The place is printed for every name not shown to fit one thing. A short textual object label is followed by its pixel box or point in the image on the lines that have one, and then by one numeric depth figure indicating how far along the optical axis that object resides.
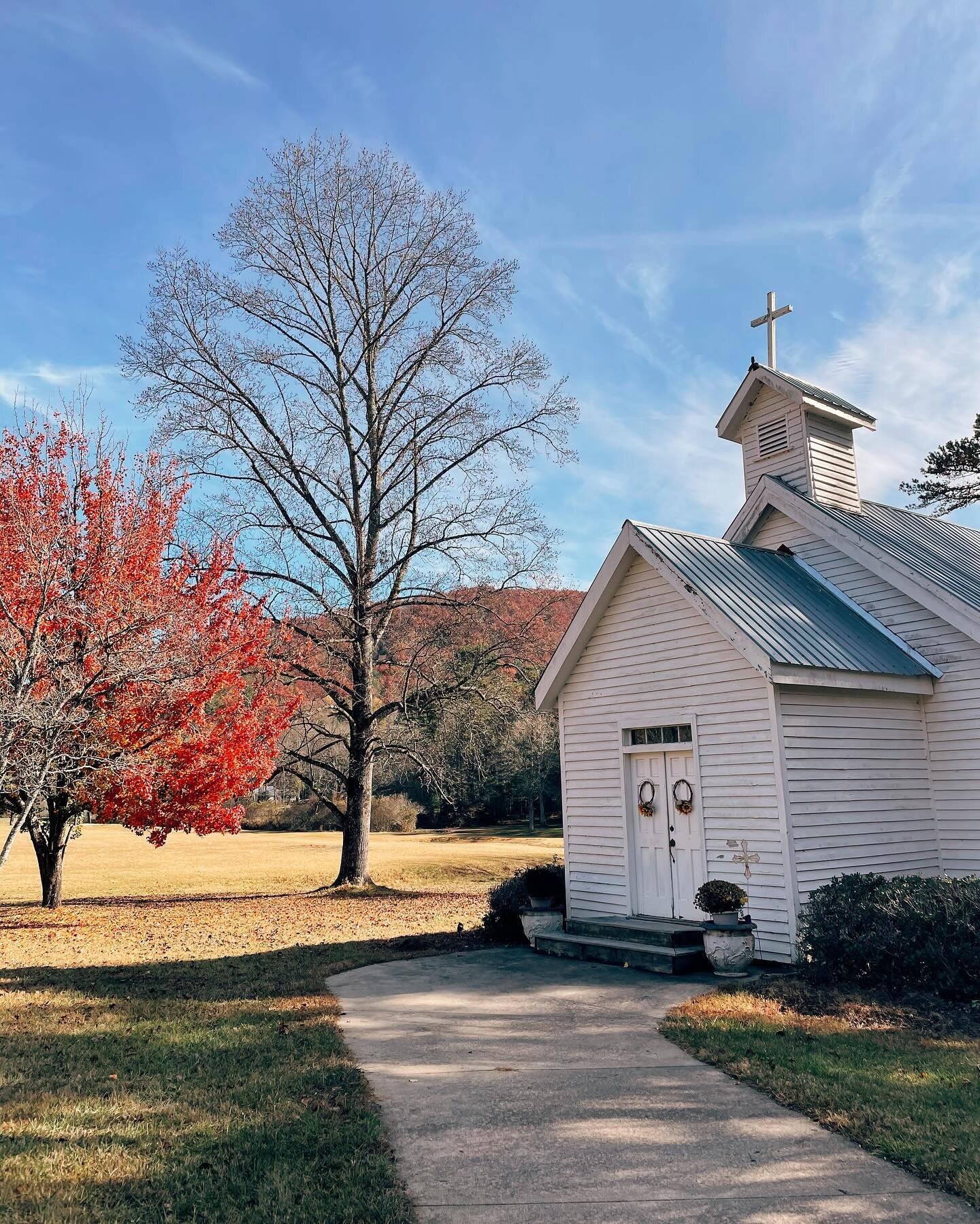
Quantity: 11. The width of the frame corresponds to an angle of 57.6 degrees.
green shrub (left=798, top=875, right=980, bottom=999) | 8.95
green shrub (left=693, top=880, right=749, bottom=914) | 10.40
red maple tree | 9.97
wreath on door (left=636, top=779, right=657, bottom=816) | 12.59
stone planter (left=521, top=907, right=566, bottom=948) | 12.59
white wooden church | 11.12
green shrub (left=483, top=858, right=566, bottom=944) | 12.95
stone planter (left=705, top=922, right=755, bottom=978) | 10.31
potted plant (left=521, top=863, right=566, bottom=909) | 12.75
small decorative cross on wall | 11.16
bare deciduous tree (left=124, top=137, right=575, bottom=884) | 21.64
